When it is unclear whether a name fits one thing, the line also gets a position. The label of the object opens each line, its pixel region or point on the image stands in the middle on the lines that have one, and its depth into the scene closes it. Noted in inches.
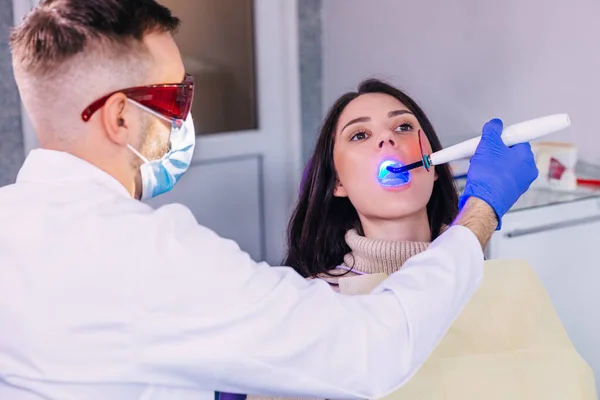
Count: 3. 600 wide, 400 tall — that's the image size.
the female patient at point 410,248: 55.9
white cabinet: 76.5
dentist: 37.4
